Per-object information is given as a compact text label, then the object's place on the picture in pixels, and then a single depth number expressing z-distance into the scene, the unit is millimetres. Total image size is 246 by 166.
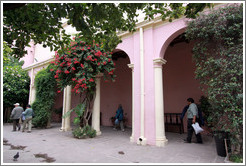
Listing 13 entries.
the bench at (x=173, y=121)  7895
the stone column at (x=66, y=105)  9086
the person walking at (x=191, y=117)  5868
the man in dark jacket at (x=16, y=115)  9227
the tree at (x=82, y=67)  6668
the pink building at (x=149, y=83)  5917
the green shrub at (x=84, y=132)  6949
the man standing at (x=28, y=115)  8906
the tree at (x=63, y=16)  3846
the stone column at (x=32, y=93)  12112
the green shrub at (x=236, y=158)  3736
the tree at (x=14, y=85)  12000
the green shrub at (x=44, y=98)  9602
